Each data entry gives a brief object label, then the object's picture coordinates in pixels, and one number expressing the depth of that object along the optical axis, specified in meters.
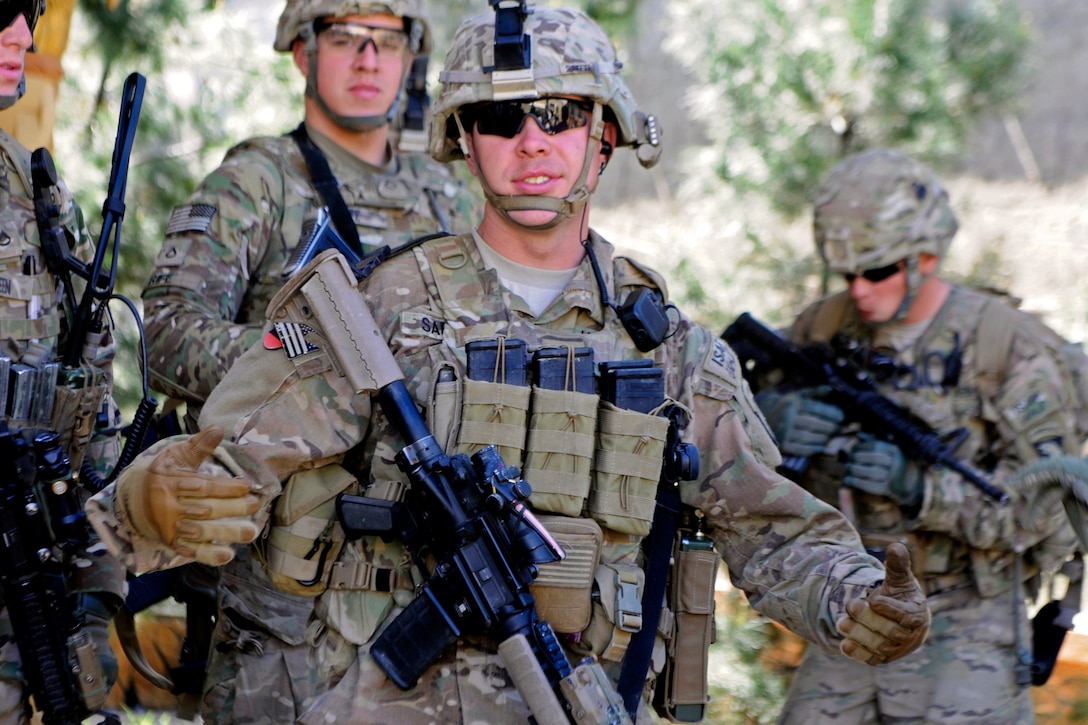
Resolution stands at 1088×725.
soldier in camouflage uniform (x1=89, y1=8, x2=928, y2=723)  5.08
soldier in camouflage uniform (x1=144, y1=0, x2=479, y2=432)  7.73
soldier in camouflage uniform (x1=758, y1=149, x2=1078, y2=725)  8.41
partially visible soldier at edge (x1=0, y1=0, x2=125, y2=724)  6.52
